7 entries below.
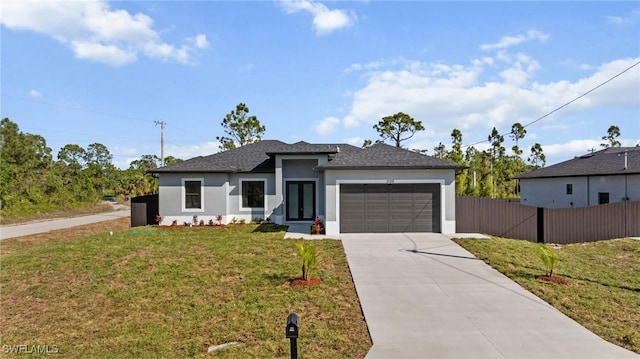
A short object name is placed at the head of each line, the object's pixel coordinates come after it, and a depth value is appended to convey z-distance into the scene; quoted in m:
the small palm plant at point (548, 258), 8.10
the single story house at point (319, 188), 14.12
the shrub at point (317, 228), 14.16
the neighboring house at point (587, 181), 18.45
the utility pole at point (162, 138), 30.23
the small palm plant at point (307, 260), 7.92
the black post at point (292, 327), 3.59
